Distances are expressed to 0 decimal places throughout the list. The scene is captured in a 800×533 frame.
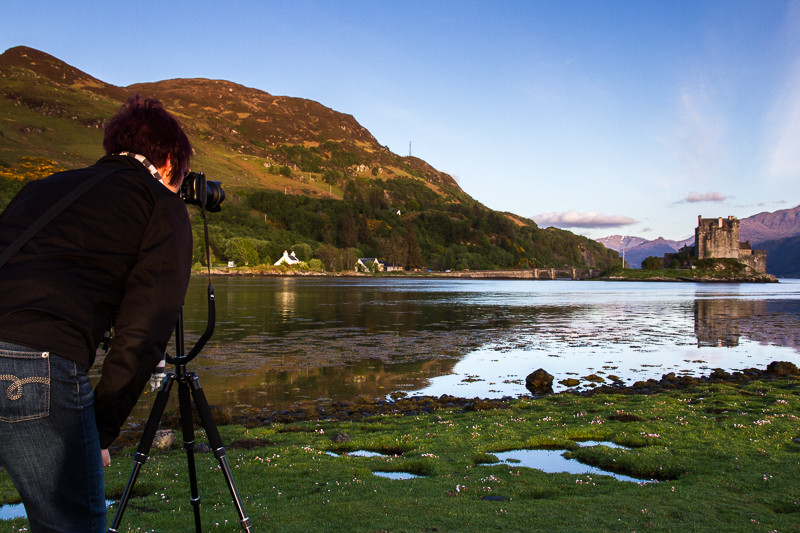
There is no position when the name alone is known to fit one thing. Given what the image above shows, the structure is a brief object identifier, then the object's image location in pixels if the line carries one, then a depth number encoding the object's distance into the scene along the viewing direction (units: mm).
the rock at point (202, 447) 9625
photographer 2561
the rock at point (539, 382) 17344
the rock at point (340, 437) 10450
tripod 3763
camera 3812
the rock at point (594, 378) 18802
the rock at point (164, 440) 9938
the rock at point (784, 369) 19266
